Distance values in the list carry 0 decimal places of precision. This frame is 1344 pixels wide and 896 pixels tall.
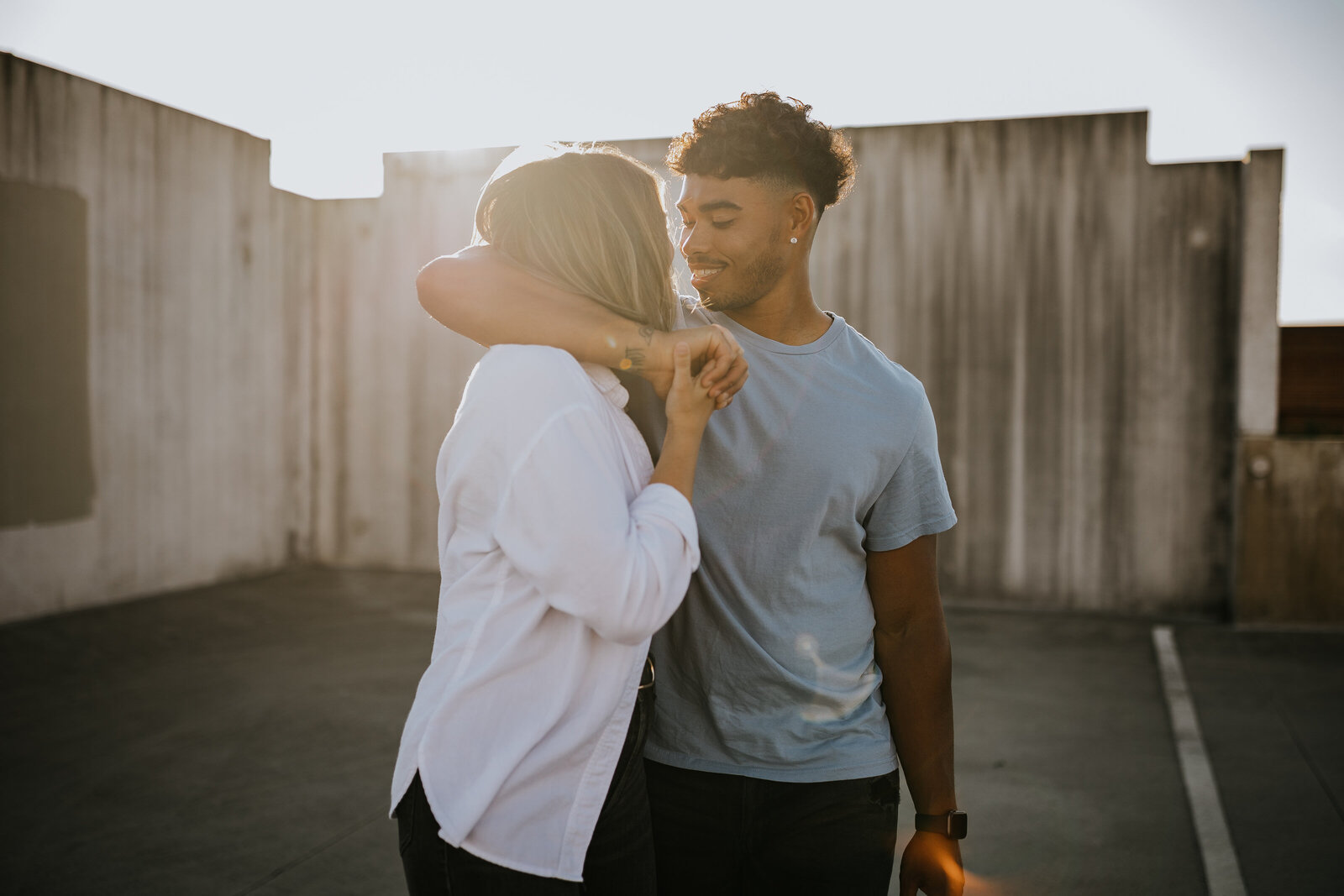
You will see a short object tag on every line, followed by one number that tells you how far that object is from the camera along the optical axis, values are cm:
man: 161
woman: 109
